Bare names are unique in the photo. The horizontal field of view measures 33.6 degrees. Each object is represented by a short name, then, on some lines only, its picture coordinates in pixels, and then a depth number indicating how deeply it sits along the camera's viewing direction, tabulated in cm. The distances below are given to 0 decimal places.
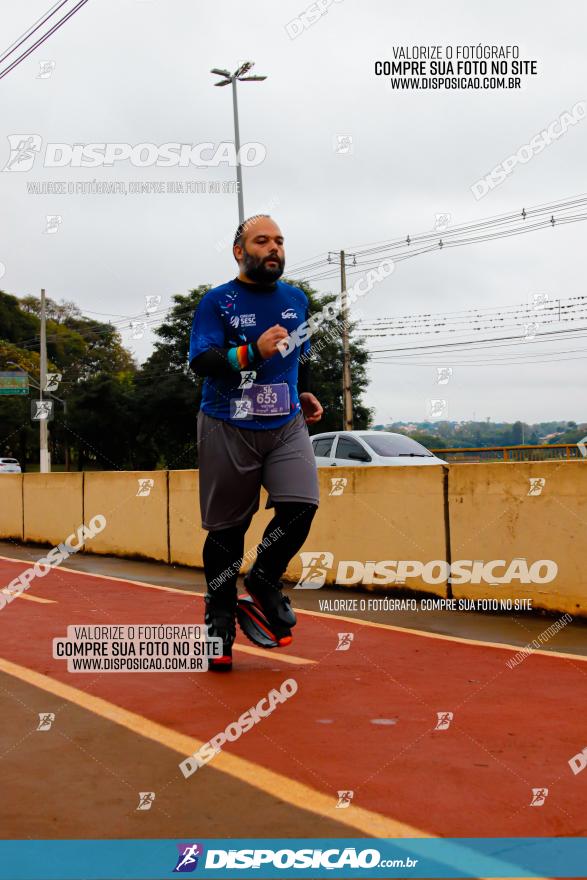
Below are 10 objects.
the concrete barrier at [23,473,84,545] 1291
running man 419
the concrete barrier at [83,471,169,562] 1092
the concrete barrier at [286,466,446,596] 719
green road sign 5309
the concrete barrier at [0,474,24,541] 1450
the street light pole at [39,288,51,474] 4303
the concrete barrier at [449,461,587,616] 607
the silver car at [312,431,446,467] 1612
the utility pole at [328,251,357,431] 3731
